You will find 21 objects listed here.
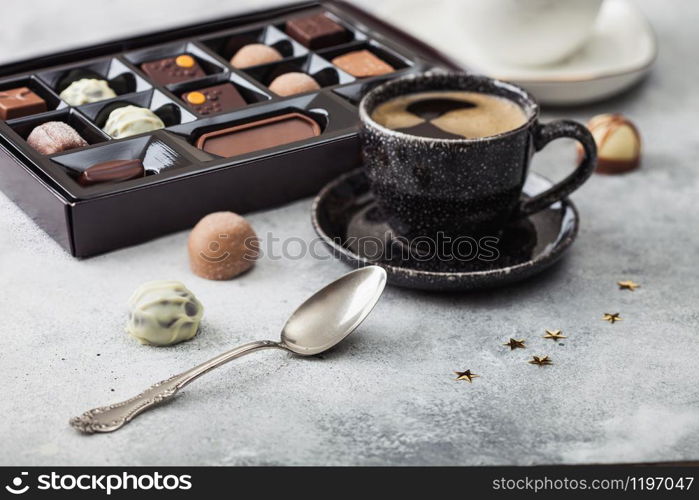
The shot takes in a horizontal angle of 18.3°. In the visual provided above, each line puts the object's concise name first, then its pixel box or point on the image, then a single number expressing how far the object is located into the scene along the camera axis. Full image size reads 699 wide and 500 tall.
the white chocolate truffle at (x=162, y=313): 0.85
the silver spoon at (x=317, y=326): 0.82
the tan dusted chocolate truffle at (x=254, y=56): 1.02
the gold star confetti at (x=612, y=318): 0.87
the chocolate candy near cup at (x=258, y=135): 0.94
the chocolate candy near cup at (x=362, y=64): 1.02
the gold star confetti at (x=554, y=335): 0.86
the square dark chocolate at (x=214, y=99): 0.97
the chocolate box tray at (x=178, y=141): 0.90
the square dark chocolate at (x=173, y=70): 1.00
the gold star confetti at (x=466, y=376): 0.84
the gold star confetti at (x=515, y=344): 0.86
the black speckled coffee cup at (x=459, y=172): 0.87
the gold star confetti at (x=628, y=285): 0.90
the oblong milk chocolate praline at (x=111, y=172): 0.91
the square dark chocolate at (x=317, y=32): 1.05
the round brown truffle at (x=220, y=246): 0.89
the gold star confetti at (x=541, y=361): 0.85
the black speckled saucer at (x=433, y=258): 0.87
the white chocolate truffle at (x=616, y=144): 0.99
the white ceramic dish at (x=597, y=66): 1.04
